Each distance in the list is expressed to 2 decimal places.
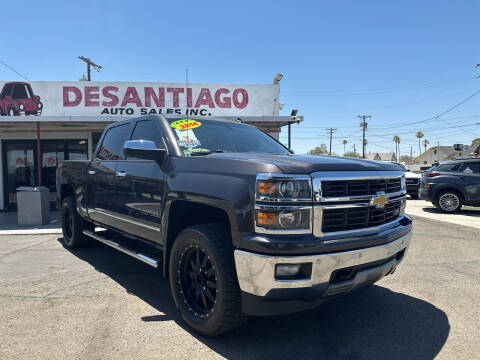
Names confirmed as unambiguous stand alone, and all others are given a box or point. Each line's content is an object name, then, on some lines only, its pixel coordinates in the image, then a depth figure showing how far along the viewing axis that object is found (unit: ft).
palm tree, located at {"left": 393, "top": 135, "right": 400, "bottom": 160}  499.92
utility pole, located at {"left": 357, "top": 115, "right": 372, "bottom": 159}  238.07
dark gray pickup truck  7.70
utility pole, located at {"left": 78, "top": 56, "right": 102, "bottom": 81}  79.86
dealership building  37.37
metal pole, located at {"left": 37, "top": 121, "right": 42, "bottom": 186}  31.35
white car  48.64
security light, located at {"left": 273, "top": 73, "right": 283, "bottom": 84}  40.56
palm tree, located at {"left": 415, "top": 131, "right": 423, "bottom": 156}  496.23
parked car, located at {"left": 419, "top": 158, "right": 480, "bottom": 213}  32.63
